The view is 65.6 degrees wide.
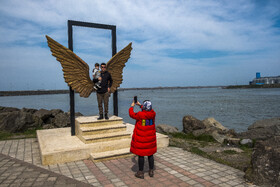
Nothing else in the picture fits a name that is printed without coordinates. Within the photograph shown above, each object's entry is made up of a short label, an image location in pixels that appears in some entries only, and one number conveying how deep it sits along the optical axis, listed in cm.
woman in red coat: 448
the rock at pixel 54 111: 1390
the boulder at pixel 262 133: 967
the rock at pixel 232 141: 818
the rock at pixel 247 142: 787
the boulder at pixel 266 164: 407
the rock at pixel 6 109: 1748
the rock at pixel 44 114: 1299
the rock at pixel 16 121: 1017
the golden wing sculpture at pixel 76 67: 719
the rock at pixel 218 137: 874
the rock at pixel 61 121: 1147
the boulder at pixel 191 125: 1237
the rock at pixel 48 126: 1128
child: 769
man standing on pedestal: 760
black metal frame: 758
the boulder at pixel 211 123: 1358
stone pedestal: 579
